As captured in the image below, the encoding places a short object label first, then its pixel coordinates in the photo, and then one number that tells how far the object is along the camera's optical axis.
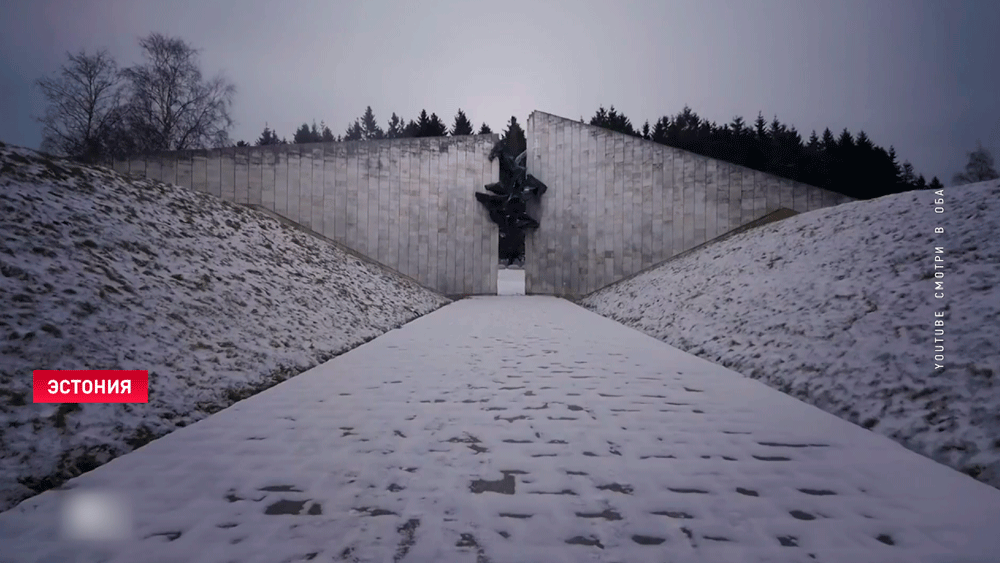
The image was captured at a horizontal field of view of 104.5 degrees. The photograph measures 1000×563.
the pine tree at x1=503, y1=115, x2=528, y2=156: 40.83
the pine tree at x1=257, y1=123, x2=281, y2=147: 59.72
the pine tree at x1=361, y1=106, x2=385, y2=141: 74.06
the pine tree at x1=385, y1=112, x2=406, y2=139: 66.47
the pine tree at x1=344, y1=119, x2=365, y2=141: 68.32
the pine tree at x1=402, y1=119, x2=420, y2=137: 47.33
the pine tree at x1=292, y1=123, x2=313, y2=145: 60.97
